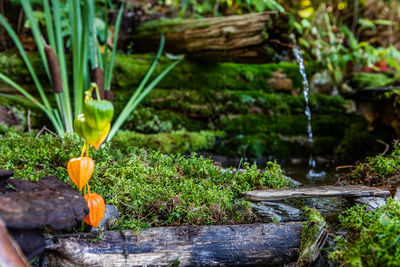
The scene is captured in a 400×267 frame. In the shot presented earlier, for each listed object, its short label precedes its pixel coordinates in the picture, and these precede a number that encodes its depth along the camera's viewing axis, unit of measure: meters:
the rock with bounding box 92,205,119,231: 1.27
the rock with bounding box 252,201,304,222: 1.54
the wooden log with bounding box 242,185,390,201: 1.58
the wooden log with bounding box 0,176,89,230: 0.89
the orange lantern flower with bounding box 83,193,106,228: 1.13
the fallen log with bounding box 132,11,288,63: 3.33
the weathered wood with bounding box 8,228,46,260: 0.95
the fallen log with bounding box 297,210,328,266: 1.27
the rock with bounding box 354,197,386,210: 1.59
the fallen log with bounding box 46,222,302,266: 1.14
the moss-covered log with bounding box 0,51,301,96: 3.42
